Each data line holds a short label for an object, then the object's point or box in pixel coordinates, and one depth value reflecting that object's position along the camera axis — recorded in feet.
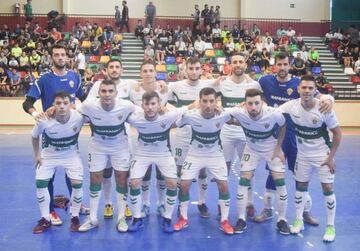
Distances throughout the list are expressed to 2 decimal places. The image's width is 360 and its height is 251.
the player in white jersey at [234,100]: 23.58
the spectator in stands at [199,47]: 77.36
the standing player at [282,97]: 22.44
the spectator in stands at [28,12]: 85.55
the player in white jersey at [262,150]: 21.22
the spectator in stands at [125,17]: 84.72
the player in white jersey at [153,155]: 21.38
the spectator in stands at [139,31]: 83.05
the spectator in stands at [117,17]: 85.40
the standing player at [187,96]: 23.50
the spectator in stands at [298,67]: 66.22
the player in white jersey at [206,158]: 21.52
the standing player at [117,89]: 23.02
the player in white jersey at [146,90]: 23.03
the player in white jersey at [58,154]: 21.20
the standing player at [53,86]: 22.47
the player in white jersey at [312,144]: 20.29
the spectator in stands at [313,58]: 75.00
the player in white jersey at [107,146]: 21.31
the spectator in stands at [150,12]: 85.35
